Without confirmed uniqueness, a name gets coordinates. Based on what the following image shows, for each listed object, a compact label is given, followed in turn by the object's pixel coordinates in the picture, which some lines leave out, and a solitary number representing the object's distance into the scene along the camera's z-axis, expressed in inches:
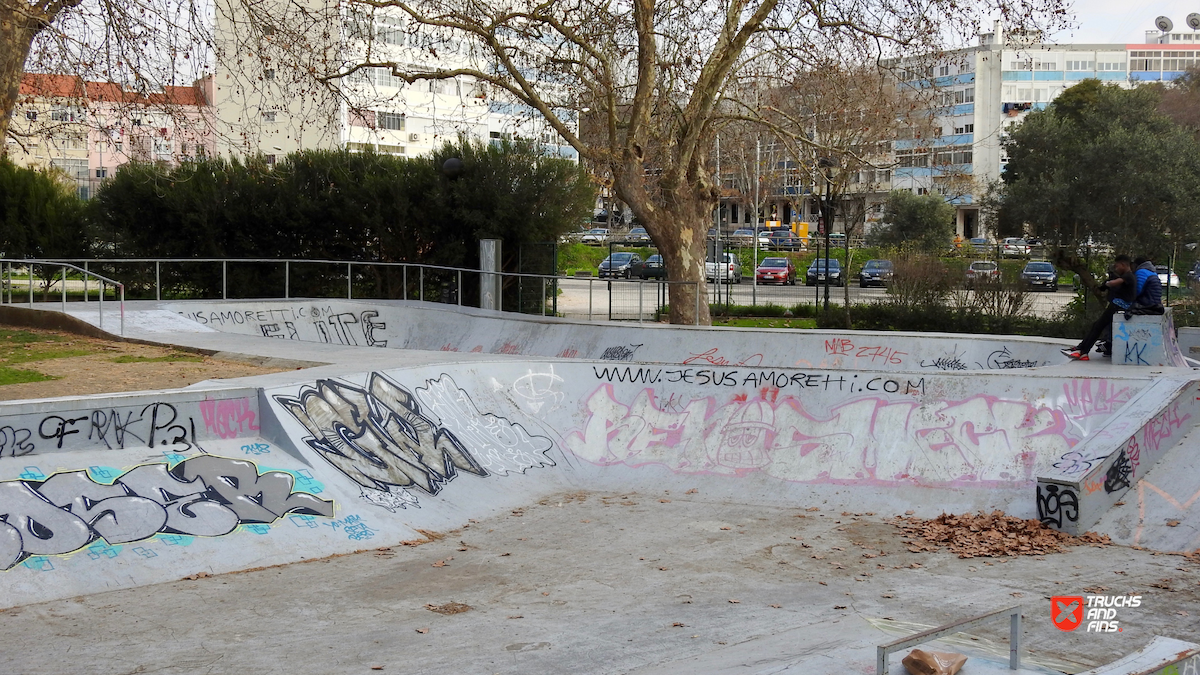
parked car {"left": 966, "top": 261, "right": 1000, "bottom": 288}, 842.2
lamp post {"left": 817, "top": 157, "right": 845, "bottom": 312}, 868.6
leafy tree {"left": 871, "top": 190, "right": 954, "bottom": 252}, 1875.0
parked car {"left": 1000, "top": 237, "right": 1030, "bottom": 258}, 918.1
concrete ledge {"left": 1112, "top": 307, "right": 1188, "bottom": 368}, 467.8
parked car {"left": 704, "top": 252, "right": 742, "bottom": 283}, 1320.5
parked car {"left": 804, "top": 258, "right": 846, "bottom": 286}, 1328.7
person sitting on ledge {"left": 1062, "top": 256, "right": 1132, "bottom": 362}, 477.4
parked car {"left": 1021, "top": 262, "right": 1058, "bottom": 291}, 854.5
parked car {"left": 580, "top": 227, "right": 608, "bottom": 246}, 2203.5
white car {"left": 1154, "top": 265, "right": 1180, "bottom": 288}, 899.5
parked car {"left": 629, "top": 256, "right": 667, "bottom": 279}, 1354.9
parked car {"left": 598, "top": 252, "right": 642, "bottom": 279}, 1497.2
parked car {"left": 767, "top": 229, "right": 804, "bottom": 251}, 1994.3
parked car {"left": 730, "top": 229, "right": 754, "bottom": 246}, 2110.7
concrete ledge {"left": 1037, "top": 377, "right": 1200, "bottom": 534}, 340.5
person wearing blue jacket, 474.0
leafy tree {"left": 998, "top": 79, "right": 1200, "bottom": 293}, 966.4
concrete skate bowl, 299.0
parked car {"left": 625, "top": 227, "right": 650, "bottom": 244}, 2096.7
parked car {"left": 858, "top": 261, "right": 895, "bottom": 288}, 1346.5
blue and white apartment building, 2903.5
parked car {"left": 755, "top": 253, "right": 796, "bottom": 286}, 1517.0
